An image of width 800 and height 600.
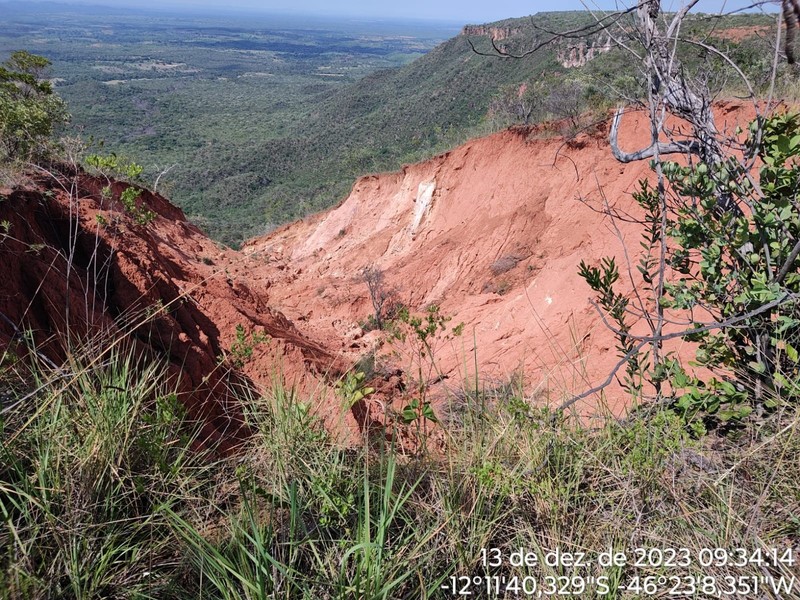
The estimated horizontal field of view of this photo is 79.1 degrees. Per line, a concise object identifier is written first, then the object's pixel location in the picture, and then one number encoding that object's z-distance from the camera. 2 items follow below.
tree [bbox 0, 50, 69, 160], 7.62
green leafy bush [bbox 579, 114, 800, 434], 2.54
